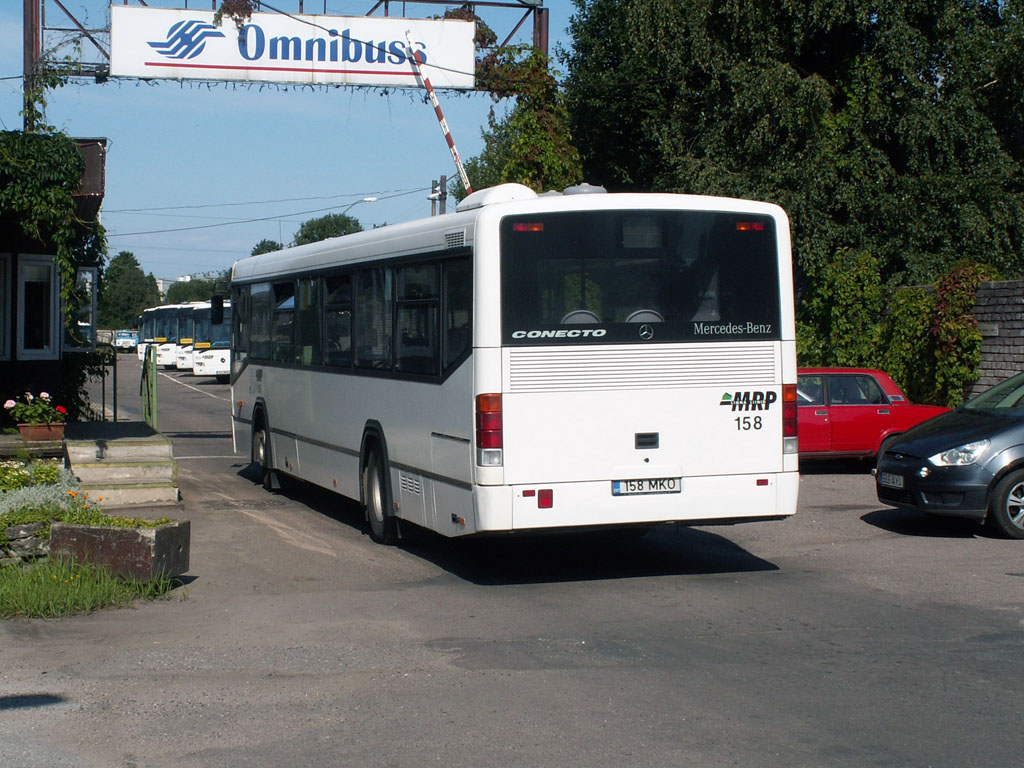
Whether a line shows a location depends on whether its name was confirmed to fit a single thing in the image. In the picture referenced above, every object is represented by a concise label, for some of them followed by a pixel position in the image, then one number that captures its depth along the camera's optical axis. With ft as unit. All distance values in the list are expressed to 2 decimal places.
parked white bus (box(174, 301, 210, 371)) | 196.24
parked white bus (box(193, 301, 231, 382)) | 161.07
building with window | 59.16
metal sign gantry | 66.28
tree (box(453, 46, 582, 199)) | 66.03
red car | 55.01
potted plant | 46.83
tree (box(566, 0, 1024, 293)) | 86.12
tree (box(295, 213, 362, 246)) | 399.44
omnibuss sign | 71.67
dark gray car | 37.22
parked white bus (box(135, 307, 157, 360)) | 230.68
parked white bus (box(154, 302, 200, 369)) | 203.72
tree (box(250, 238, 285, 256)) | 332.55
